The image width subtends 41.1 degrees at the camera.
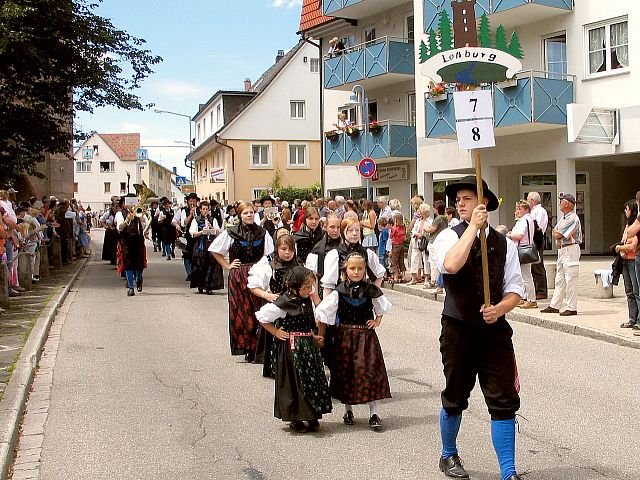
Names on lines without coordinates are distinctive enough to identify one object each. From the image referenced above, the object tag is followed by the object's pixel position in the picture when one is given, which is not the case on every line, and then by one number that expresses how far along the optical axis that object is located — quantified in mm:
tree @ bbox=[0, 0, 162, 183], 19048
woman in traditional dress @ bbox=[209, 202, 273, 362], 9586
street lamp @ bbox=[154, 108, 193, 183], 59391
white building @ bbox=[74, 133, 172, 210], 106688
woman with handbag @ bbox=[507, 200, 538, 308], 13961
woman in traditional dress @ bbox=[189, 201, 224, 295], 17562
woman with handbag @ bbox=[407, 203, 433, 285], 17297
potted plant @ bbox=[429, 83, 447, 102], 25359
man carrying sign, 5059
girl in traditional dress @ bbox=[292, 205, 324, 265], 10959
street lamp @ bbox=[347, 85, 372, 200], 23172
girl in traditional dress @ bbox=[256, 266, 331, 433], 6582
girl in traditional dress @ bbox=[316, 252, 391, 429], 6691
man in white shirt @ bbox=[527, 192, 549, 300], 14414
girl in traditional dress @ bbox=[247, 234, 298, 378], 7699
